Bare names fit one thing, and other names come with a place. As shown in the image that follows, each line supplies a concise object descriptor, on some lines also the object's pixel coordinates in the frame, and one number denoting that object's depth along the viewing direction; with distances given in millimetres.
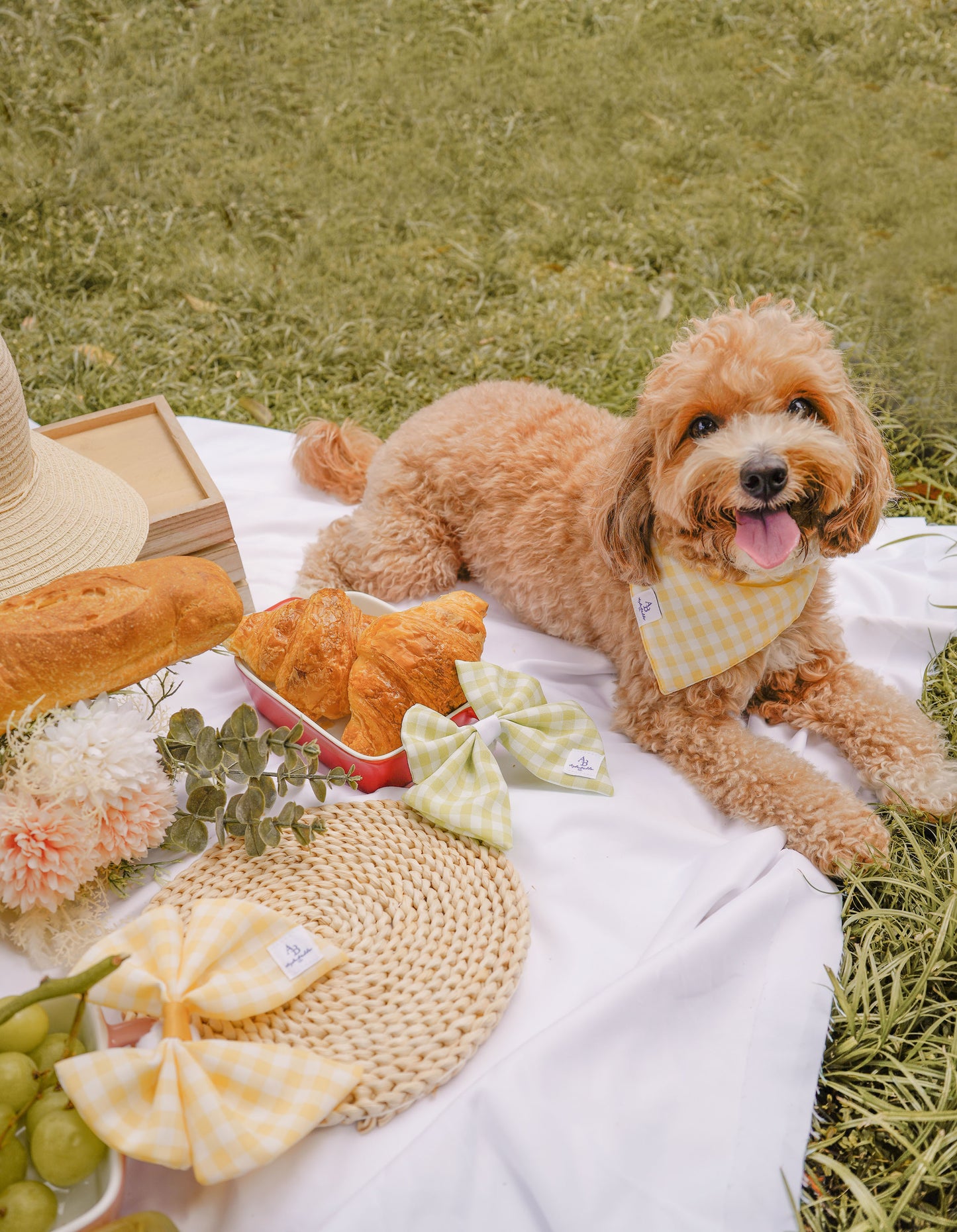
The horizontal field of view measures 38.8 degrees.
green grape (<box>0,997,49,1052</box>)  593
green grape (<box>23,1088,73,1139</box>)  588
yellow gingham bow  595
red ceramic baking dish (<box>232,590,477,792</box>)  800
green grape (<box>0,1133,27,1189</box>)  572
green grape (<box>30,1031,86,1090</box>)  602
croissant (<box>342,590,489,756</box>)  806
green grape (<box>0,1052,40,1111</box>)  579
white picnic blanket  629
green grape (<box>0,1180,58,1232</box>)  558
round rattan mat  666
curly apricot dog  747
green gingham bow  773
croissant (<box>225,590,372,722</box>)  823
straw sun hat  757
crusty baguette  689
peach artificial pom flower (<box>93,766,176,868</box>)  704
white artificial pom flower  675
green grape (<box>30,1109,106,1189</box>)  579
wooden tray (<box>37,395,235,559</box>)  877
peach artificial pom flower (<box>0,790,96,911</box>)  669
